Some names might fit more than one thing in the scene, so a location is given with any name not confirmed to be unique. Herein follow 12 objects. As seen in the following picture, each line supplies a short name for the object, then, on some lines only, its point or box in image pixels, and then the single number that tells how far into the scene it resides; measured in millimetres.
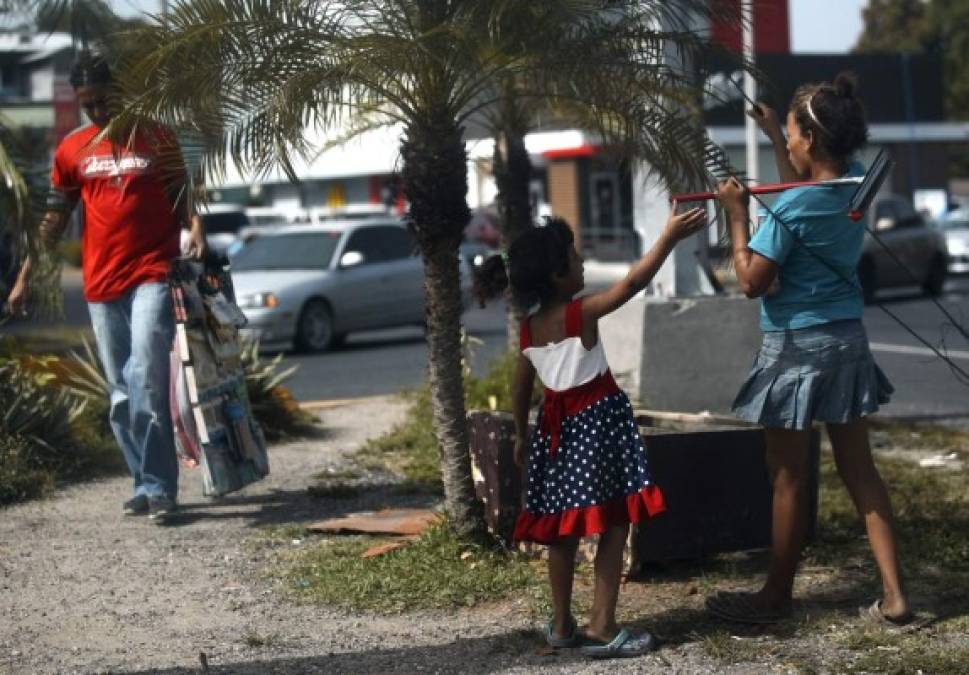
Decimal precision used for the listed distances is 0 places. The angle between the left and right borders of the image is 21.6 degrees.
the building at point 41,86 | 32432
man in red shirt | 11891
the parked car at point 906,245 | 37671
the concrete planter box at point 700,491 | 9838
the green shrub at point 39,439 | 13280
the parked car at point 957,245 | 49123
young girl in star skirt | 8327
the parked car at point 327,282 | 29045
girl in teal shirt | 8388
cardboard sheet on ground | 11274
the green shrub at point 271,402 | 16143
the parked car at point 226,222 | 59406
